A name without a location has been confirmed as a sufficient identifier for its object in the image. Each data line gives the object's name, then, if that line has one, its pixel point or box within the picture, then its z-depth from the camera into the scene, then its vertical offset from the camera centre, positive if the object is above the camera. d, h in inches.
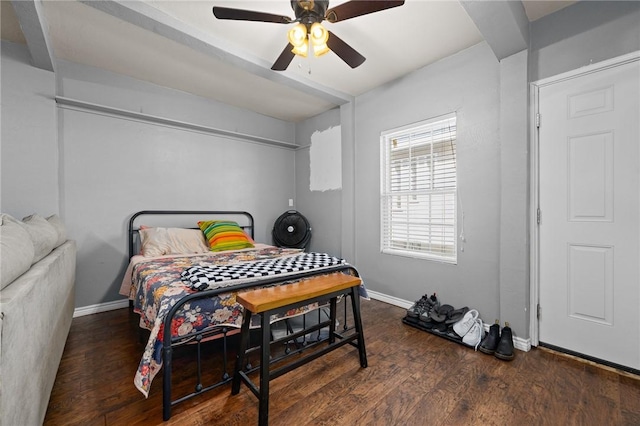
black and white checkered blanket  63.8 -16.6
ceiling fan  64.9 +48.1
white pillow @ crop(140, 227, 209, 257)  110.2 -13.1
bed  55.5 -18.2
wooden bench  54.3 -21.4
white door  69.9 -2.0
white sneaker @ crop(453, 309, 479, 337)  89.0 -38.2
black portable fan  160.1 -12.1
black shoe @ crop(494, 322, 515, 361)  77.3 -40.1
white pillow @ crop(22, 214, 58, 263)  54.4 -5.3
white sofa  30.6 -15.3
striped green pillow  122.6 -11.9
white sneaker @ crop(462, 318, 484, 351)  84.7 -40.2
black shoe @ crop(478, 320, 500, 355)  80.8 -40.1
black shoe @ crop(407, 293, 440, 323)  99.7 -36.7
